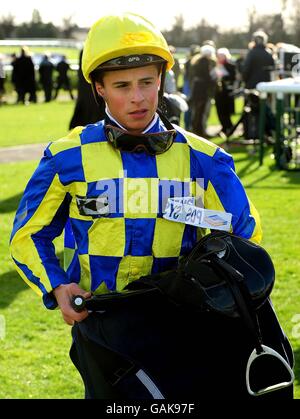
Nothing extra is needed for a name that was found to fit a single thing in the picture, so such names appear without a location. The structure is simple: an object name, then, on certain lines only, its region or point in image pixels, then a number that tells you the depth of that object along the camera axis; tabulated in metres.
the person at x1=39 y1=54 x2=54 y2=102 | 27.72
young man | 2.43
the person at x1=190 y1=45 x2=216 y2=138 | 14.30
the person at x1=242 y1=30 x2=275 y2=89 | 14.16
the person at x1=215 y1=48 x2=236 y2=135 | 15.02
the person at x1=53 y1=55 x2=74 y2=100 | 28.89
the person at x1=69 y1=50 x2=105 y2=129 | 7.99
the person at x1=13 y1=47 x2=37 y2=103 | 25.70
